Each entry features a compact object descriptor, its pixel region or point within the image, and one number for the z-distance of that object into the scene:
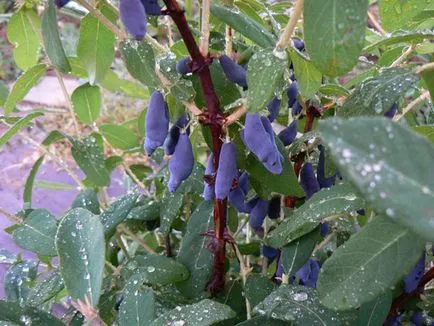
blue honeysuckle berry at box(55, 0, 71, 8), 0.13
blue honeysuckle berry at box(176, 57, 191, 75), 0.13
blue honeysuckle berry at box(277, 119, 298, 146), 0.16
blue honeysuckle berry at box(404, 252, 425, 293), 0.14
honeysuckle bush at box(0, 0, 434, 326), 0.10
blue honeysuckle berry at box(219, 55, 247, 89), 0.13
